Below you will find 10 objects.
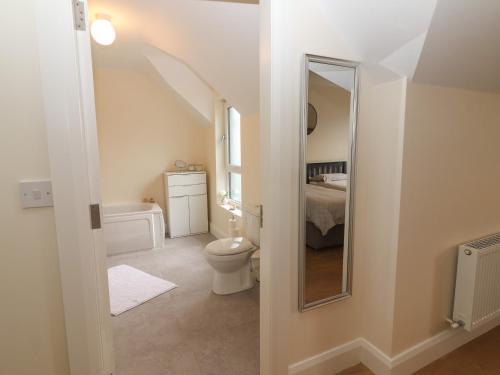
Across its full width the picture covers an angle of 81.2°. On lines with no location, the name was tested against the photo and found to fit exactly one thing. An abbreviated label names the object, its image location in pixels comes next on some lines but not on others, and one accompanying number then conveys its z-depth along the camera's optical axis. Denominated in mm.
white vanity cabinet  4160
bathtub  3574
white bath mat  2449
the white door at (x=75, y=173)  973
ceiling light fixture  2250
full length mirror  1411
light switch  1011
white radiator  1695
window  3915
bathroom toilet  2498
